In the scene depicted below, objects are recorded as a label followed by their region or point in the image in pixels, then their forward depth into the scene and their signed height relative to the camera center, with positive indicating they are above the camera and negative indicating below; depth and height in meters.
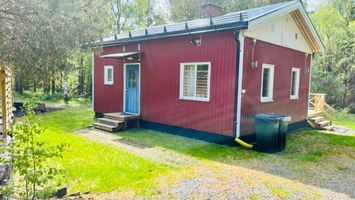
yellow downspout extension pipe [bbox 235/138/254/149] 7.26 -1.64
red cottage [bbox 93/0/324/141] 7.44 +0.35
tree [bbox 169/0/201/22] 23.22 +6.45
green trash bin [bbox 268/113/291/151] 7.08 -1.22
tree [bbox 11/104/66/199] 3.02 -0.89
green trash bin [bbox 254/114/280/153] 6.92 -1.25
